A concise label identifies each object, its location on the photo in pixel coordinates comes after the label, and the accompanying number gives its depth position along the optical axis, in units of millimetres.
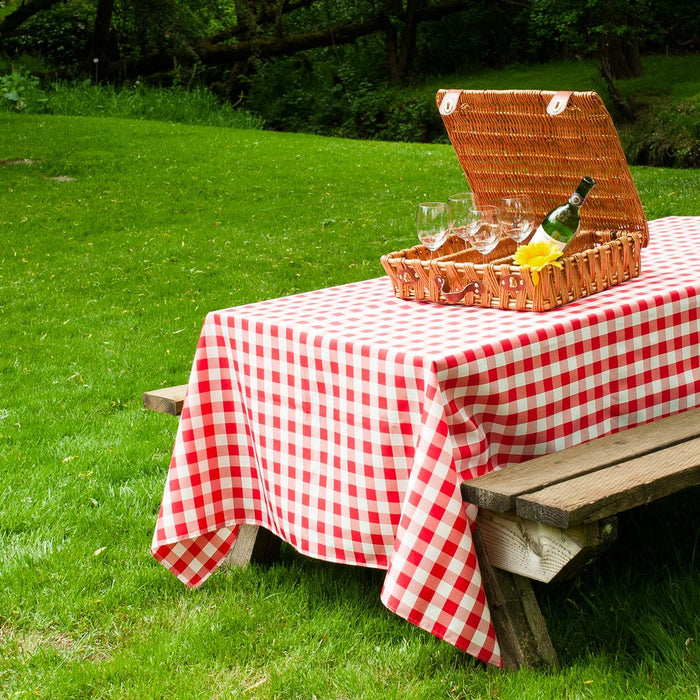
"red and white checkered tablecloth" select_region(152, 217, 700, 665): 2676
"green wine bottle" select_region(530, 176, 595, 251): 3260
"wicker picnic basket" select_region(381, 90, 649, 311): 3162
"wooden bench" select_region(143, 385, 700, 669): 2531
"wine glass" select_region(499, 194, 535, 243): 3398
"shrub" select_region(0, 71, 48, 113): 17641
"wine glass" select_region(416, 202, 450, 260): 3475
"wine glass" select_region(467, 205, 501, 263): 3414
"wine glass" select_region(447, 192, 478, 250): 3459
